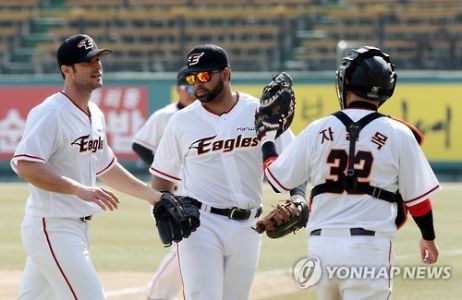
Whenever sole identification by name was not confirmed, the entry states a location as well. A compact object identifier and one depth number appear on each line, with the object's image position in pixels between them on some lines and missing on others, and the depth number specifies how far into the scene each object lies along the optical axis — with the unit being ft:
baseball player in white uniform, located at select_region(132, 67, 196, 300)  68.49
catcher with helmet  35.17
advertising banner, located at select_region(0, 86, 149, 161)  153.48
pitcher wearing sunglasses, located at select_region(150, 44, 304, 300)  44.88
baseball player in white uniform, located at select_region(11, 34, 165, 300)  42.04
